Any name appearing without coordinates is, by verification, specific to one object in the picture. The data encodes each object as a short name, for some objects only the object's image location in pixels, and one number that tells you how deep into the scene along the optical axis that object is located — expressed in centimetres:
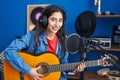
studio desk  218
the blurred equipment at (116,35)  223
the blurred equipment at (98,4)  229
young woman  168
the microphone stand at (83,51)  108
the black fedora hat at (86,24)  212
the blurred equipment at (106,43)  213
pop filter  105
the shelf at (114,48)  210
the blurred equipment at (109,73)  211
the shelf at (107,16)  217
